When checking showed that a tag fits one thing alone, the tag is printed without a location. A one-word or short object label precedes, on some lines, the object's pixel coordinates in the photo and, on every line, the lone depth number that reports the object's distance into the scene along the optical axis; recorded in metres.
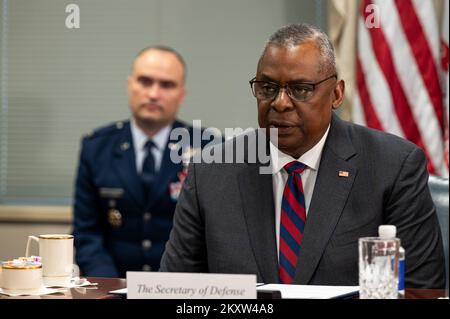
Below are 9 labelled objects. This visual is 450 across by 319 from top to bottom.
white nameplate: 4.25
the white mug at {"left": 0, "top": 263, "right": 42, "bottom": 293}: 4.49
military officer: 5.58
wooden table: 4.46
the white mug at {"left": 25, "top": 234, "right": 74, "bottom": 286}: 4.57
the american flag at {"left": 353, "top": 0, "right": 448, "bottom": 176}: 5.81
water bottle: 4.38
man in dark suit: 4.66
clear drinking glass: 4.36
